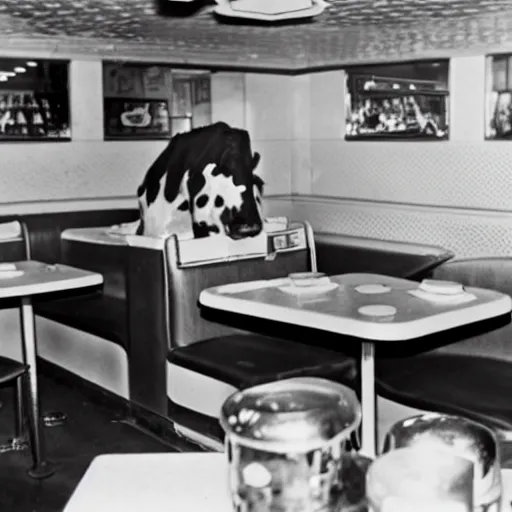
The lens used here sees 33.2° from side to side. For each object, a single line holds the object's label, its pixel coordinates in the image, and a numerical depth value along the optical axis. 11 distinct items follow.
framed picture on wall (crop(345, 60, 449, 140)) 5.38
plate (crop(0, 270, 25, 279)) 3.85
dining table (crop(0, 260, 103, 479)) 3.75
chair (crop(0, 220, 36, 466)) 3.66
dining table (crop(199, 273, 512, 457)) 2.87
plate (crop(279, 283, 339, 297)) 3.38
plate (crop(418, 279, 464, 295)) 3.23
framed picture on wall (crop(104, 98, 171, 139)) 5.86
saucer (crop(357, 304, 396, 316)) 2.94
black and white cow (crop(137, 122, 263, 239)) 4.30
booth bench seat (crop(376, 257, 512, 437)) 3.08
